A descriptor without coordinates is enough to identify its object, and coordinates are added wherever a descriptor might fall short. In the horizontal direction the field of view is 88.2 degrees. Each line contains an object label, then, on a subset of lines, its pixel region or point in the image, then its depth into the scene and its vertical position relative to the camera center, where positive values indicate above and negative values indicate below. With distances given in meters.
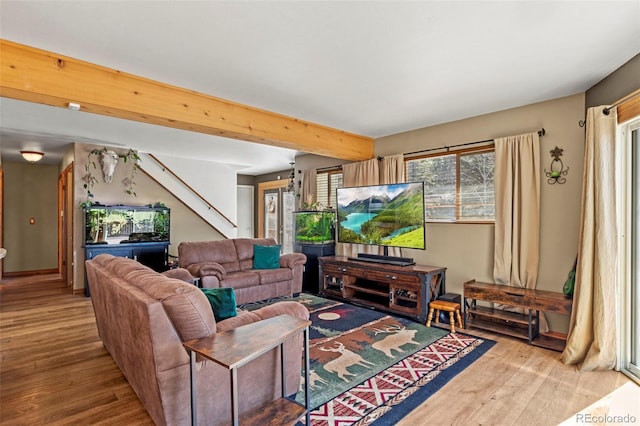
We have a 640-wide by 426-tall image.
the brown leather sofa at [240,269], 4.59 -0.88
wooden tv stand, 3.97 -1.00
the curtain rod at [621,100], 2.50 +0.86
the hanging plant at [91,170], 5.55 +0.71
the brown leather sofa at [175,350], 1.76 -0.82
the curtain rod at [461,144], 3.57 +0.83
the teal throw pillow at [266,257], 5.32 -0.75
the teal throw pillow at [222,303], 2.19 -0.62
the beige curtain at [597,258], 2.72 -0.42
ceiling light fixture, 5.91 +1.04
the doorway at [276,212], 8.38 -0.03
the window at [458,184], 4.04 +0.34
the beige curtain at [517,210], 3.59 +0.00
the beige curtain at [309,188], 6.20 +0.44
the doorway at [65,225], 5.89 -0.25
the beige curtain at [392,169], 4.82 +0.62
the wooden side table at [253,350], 1.51 -0.67
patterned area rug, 2.22 -1.33
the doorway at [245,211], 9.26 +0.01
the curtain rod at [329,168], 5.79 +0.77
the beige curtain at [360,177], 5.13 +0.53
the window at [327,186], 5.91 +0.46
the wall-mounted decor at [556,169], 3.47 +0.43
